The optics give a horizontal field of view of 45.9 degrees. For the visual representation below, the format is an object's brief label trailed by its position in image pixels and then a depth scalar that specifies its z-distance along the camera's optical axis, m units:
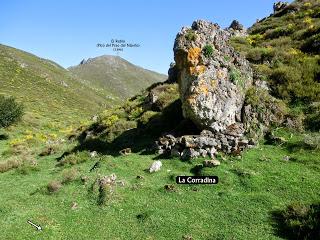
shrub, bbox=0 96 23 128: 45.28
